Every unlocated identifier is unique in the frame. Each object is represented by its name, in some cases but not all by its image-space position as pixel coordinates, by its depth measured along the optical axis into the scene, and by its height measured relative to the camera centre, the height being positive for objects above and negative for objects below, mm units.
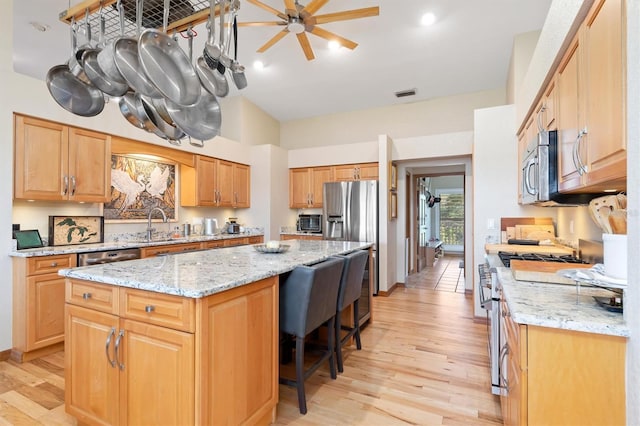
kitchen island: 1366 -635
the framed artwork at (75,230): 3197 -175
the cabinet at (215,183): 4641 +484
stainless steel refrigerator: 4816 +30
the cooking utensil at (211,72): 1795 +921
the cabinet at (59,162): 2791 +507
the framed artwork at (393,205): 5000 +150
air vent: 5008 +1976
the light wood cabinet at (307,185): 5574 +529
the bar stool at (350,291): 2494 -655
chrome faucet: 3949 -97
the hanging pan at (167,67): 1604 +795
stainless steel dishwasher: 2969 -427
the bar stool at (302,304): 1930 -576
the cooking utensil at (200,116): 2043 +664
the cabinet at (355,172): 5133 +715
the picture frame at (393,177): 4934 +614
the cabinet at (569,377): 996 -544
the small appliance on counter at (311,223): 5492 -163
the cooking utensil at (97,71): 1860 +866
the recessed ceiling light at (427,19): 3357 +2140
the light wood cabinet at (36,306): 2641 -801
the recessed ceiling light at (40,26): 3276 +2001
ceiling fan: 2623 +1734
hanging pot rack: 1827 +1249
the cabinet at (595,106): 1067 +442
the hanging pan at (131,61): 1633 +813
